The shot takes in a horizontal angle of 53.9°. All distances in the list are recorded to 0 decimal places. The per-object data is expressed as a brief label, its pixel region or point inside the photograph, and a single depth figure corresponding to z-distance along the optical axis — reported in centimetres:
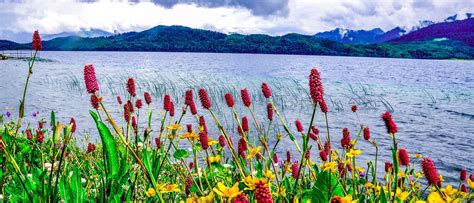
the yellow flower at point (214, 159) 359
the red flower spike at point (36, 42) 249
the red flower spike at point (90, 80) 193
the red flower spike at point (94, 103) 268
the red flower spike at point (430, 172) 210
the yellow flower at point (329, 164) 226
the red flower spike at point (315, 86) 177
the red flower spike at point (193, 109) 324
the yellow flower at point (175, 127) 273
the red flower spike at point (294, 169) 366
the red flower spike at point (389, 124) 211
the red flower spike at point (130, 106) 356
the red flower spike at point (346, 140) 368
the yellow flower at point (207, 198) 201
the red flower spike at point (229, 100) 293
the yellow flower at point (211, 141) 313
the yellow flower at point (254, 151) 260
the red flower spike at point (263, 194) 124
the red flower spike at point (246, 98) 284
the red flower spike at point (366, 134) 369
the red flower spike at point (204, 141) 271
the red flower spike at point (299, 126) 391
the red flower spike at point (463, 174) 385
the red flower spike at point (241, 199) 123
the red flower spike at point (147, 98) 397
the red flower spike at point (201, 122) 403
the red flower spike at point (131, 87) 282
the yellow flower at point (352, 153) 280
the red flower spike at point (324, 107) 277
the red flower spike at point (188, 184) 331
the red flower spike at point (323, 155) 370
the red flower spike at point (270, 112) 357
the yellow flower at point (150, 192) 240
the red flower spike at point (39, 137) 325
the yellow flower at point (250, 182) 183
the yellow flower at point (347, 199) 188
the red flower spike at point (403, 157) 272
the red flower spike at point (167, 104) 331
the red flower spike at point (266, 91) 300
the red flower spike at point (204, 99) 265
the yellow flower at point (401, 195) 283
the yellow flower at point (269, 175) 247
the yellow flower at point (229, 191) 153
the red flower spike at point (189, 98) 275
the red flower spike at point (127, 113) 334
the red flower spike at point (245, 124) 376
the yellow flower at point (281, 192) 250
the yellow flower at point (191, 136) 269
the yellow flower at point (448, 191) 250
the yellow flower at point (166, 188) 232
